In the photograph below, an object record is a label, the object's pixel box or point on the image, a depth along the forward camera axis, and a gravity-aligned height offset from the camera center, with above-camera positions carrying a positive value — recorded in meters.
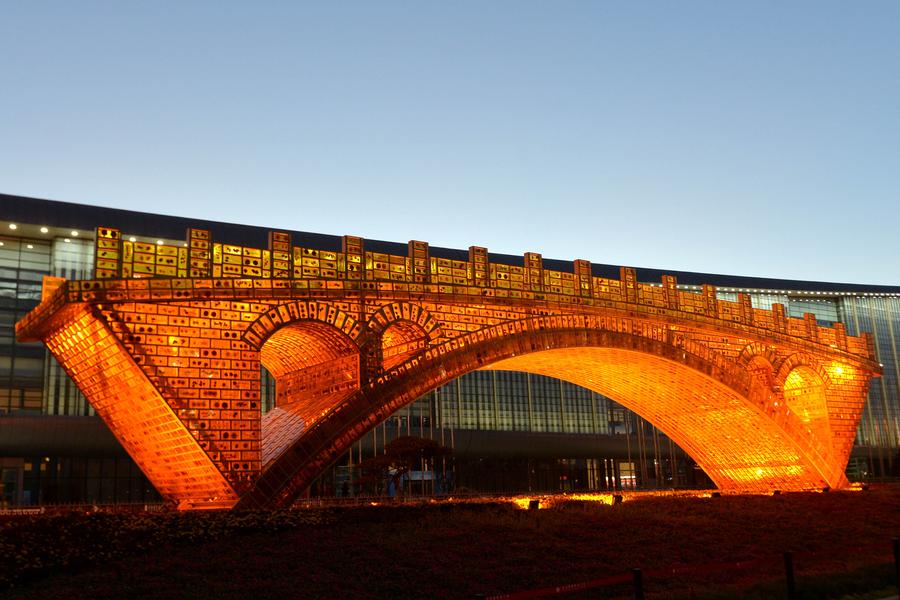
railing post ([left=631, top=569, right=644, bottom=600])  12.25 -1.70
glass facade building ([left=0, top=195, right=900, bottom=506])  43.19 +3.10
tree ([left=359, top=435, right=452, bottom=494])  30.45 +0.50
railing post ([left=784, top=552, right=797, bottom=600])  14.02 -1.91
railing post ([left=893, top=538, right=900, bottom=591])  14.88 -1.73
